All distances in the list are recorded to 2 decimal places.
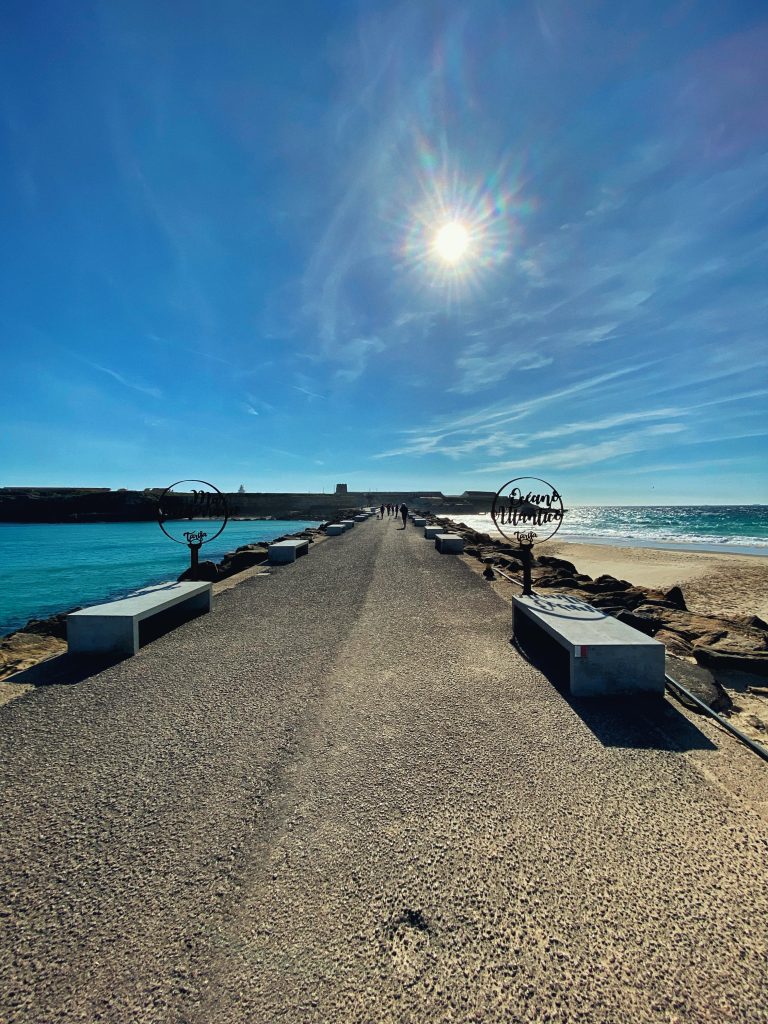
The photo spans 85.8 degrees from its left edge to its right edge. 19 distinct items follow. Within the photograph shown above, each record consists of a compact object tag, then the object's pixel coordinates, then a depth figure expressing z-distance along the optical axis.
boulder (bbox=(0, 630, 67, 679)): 5.79
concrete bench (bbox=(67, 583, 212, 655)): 5.73
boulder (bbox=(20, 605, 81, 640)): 9.09
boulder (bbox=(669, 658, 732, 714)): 4.50
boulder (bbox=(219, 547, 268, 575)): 14.30
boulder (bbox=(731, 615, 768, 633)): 8.04
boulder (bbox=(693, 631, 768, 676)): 5.48
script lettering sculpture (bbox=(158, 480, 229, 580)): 8.92
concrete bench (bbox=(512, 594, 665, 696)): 4.54
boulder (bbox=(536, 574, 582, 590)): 11.09
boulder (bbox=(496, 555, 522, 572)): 13.12
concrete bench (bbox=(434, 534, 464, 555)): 16.19
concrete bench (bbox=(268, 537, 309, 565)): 14.24
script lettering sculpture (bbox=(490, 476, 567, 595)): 8.02
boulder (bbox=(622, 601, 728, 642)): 6.72
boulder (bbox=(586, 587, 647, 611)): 8.72
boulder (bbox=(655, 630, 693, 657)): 6.01
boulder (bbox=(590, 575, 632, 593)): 11.33
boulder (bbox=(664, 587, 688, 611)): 9.40
